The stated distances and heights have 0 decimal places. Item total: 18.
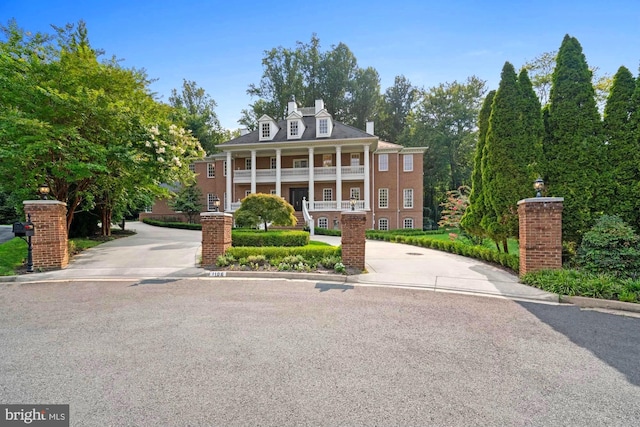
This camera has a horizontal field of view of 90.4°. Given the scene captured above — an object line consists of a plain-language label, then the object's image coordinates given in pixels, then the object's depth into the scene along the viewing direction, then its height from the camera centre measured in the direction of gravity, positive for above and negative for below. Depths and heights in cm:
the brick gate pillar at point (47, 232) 885 -57
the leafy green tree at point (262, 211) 1312 +10
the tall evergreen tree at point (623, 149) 736 +155
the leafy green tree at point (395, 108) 4141 +1408
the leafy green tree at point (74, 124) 969 +303
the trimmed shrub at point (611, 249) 665 -74
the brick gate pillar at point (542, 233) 723 -42
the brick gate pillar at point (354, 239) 873 -70
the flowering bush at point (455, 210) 1448 +21
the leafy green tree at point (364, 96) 3897 +1449
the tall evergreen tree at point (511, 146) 860 +189
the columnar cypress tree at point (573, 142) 774 +185
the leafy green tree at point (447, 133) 3438 +895
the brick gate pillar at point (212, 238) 941 -73
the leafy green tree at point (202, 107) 3905 +1387
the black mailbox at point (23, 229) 841 -45
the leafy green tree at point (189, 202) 2850 +100
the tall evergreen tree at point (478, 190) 1051 +84
